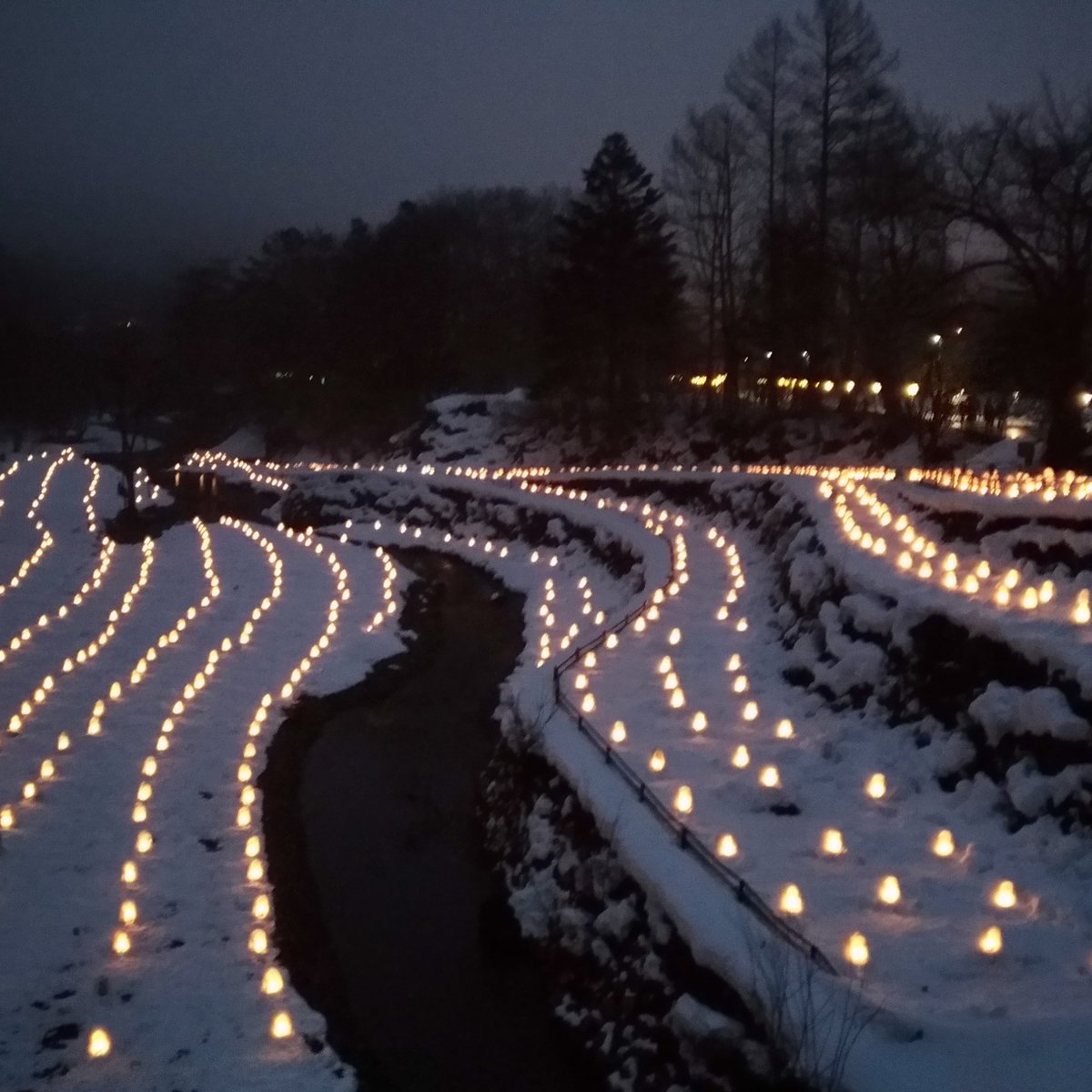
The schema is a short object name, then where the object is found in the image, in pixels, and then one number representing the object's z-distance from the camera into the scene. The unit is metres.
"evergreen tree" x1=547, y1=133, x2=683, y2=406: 30.89
